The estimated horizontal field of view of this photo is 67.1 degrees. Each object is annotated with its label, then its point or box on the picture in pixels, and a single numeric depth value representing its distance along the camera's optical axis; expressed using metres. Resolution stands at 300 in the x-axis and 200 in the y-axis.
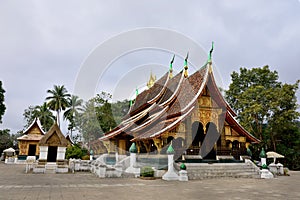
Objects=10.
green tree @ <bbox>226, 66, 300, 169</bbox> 22.52
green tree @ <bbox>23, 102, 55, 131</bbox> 43.99
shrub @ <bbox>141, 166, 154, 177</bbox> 10.80
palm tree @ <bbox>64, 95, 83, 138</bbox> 40.00
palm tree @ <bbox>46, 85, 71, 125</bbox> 38.38
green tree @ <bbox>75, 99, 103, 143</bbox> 33.87
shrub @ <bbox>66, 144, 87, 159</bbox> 21.53
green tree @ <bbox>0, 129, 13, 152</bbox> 40.41
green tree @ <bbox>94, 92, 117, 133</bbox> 32.22
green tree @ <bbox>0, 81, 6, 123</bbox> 30.02
